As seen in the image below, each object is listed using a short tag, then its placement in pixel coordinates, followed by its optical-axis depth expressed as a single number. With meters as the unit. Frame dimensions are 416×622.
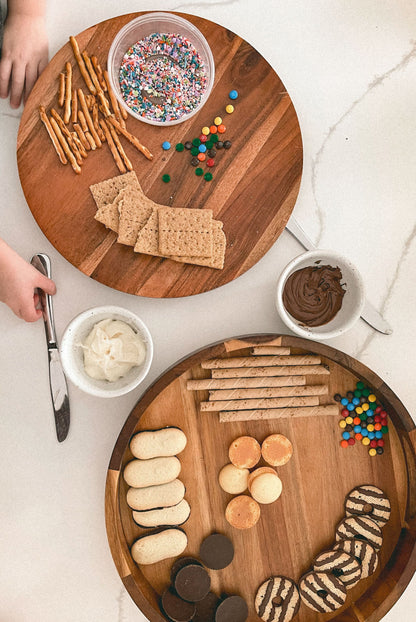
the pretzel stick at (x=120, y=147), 1.05
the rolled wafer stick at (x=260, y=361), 1.09
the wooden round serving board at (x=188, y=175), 1.04
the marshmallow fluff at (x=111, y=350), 1.03
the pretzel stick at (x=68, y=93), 1.04
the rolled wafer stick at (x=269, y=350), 1.08
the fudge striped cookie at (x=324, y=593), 1.09
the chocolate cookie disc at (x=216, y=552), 1.08
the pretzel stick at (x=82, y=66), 1.05
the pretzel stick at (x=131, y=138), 1.05
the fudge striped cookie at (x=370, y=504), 1.11
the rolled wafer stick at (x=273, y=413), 1.09
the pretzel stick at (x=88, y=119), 1.05
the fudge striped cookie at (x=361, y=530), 1.10
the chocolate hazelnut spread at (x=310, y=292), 1.08
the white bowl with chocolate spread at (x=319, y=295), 1.08
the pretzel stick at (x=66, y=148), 1.04
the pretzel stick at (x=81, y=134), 1.04
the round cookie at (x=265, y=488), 1.07
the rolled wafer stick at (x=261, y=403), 1.09
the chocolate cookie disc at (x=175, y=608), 1.05
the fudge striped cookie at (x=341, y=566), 1.09
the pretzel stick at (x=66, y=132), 1.04
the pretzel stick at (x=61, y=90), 1.04
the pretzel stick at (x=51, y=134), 1.04
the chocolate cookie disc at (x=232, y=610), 1.07
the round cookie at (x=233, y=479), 1.09
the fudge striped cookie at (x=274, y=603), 1.09
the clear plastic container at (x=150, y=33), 1.05
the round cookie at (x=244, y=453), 1.09
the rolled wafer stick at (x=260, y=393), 1.09
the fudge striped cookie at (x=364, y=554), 1.10
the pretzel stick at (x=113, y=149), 1.05
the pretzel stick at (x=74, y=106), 1.05
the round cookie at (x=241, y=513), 1.09
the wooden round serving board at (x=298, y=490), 1.08
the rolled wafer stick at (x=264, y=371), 1.09
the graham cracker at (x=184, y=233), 1.03
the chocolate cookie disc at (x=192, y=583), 1.06
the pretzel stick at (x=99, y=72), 1.05
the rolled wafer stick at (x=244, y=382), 1.08
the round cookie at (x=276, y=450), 1.09
